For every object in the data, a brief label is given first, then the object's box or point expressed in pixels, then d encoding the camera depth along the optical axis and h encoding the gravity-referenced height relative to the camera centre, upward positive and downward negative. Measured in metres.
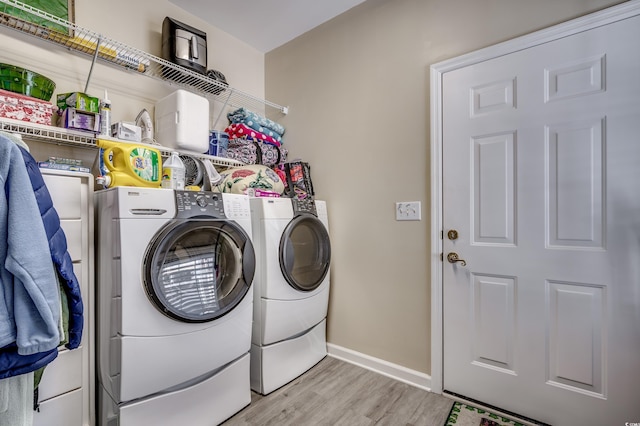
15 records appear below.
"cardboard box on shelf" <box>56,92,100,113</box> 1.57 +0.60
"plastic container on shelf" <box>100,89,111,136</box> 1.67 +0.54
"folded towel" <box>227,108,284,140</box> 2.41 +0.76
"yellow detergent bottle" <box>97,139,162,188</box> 1.44 +0.24
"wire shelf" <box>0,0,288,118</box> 1.53 +0.98
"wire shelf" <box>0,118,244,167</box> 1.42 +0.41
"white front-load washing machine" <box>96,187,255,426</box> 1.27 -0.43
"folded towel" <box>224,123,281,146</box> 2.39 +0.65
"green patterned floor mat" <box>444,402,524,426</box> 1.57 -1.11
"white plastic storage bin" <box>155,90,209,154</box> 1.93 +0.61
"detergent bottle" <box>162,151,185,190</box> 1.56 +0.21
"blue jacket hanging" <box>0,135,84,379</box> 0.92 -0.26
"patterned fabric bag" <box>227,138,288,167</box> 2.39 +0.50
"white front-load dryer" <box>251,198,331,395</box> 1.83 -0.48
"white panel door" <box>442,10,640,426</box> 1.39 -0.08
